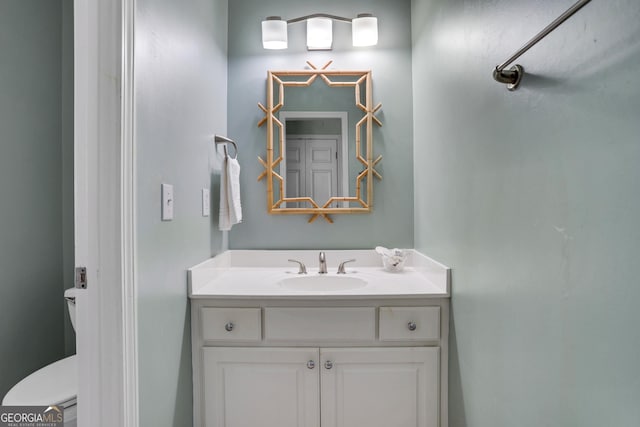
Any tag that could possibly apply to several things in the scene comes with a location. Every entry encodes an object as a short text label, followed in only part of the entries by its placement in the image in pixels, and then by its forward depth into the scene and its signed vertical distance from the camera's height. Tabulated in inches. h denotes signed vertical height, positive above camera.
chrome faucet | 68.4 -12.0
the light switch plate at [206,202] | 58.6 +0.9
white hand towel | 64.0 +1.7
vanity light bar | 71.1 +37.2
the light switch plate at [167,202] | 43.3 +0.7
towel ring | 63.9 +12.8
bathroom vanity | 52.6 -24.0
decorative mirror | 73.9 +13.9
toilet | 44.7 -25.6
